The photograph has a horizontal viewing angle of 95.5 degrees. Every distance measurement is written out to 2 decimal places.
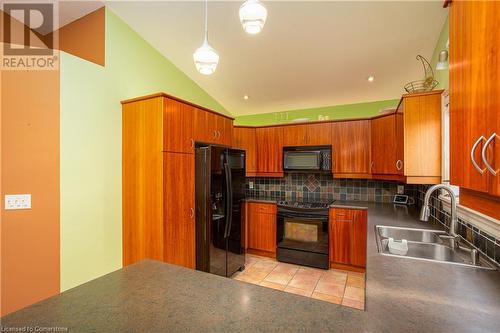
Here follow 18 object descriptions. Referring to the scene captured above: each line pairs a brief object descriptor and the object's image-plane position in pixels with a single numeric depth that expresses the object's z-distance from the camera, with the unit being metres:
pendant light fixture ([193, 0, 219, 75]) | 1.80
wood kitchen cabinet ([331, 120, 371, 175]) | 3.32
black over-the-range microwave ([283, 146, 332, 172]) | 3.53
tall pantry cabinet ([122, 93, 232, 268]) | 2.26
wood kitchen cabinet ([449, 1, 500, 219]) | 0.65
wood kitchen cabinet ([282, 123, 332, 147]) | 3.56
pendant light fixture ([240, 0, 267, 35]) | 1.40
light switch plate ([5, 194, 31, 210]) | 1.85
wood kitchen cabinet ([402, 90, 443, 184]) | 1.97
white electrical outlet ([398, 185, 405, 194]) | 3.35
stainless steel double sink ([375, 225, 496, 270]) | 1.36
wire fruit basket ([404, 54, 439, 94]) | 2.13
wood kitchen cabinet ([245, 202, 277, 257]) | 3.62
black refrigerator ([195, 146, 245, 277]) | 2.62
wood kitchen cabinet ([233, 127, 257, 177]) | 4.03
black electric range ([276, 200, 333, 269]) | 3.23
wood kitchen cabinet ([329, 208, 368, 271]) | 3.08
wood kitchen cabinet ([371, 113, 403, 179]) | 2.62
